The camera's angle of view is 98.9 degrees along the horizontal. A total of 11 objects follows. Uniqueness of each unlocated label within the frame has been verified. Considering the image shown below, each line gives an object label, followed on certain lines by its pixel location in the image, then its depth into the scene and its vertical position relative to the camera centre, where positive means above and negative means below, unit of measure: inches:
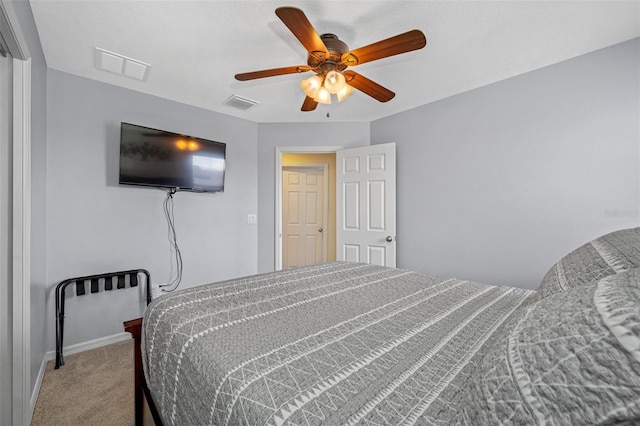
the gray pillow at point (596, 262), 29.2 -5.9
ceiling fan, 54.1 +35.3
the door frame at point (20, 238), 54.6 -5.8
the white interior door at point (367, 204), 124.5 +3.3
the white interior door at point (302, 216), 192.9 -3.6
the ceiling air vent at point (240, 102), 111.2 +45.8
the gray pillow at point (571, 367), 11.9 -7.9
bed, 13.6 -15.6
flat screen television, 97.1 +19.6
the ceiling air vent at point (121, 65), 81.7 +46.2
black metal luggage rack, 82.4 -25.1
